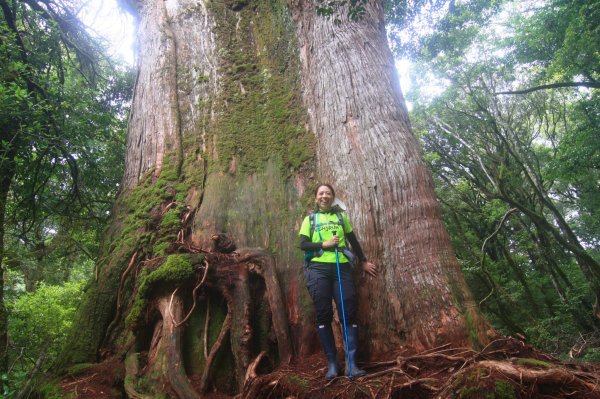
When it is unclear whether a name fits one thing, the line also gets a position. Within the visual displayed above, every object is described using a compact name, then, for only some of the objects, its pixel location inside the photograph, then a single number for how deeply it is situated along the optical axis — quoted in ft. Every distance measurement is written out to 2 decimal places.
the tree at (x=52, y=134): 16.79
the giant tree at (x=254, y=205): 10.02
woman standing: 9.39
